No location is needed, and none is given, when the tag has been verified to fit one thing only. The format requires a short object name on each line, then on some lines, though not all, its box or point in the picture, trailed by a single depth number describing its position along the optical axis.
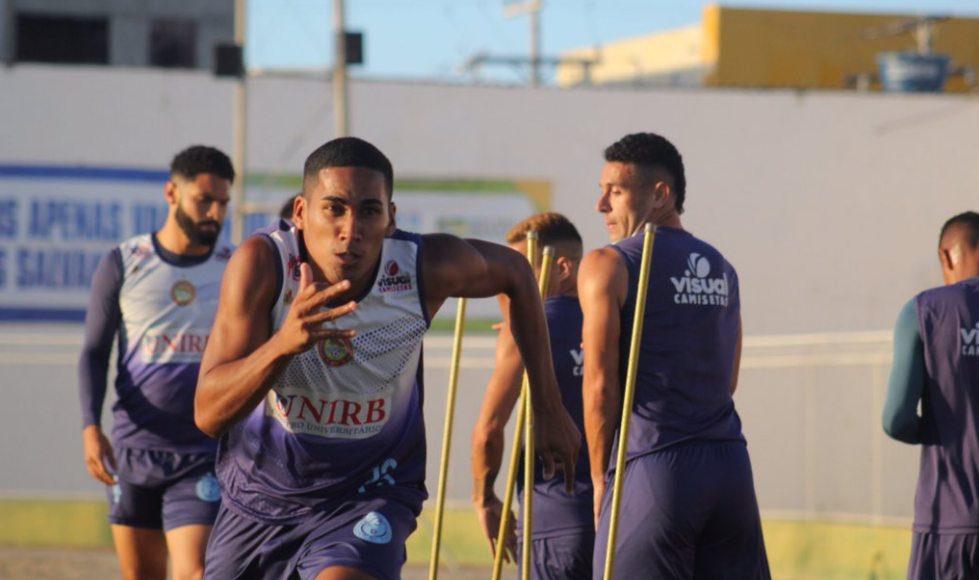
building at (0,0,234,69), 48.50
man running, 8.84
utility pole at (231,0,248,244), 35.37
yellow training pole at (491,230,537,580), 11.41
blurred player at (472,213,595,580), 12.48
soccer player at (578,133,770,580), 10.74
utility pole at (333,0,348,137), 34.75
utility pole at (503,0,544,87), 67.00
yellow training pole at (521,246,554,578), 11.23
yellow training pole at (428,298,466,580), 11.71
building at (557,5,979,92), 46.44
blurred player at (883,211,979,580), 12.08
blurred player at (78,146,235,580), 14.58
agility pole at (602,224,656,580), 10.23
